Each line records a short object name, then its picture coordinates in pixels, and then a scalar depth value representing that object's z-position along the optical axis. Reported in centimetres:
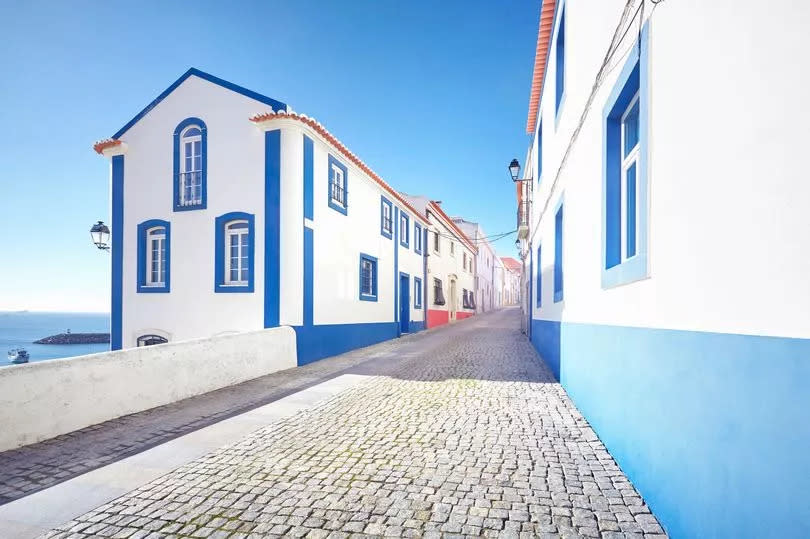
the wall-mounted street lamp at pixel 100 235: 962
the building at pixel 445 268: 2139
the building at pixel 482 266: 3597
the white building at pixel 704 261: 150
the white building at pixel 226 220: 919
